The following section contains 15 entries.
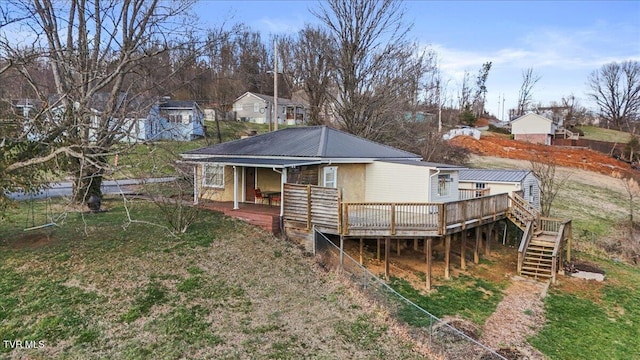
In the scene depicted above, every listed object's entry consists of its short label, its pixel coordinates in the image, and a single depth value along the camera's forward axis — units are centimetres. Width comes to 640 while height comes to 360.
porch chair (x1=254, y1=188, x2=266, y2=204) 1831
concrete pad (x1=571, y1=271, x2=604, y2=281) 1677
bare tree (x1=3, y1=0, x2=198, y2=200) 1143
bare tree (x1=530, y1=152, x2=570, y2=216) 2295
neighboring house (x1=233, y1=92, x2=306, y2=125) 5431
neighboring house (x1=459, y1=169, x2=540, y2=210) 2109
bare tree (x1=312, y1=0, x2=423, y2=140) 3095
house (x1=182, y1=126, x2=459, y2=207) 1661
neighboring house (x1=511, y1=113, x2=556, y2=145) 5725
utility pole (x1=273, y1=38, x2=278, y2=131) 2699
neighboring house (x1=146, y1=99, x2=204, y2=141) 4068
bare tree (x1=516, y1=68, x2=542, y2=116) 8304
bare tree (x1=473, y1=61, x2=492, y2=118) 8034
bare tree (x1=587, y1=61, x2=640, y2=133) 7875
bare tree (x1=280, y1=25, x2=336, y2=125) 3353
